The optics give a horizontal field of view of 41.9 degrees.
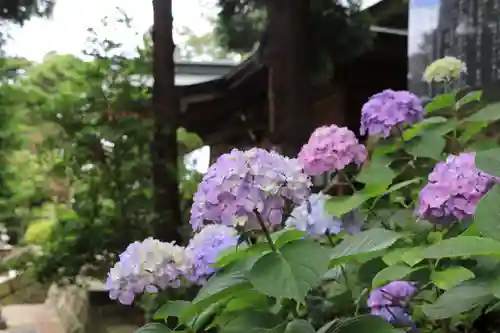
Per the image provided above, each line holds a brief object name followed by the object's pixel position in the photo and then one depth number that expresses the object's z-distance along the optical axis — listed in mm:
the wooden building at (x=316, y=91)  4160
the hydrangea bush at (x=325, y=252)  652
